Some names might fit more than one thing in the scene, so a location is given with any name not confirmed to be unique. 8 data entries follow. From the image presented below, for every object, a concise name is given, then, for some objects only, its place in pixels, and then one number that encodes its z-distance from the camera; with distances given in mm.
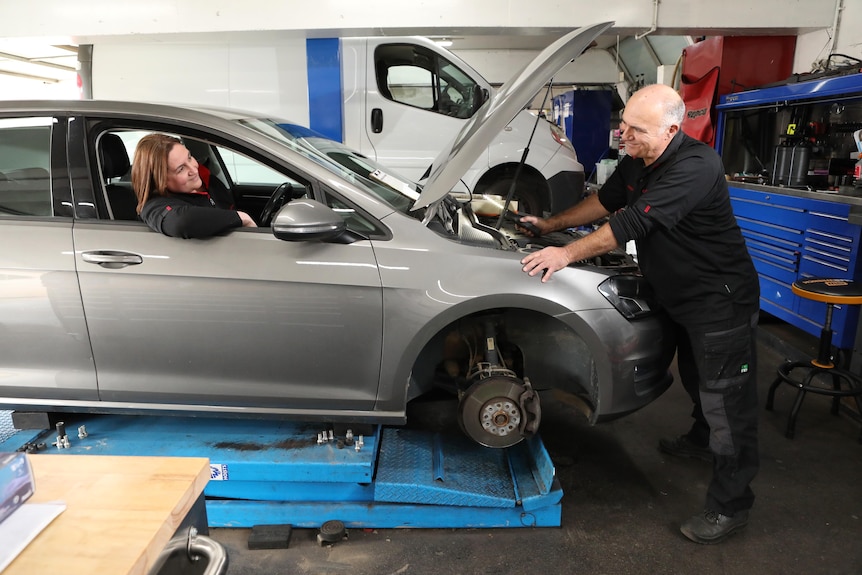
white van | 5551
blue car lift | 2248
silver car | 2166
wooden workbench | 812
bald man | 2156
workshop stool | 2980
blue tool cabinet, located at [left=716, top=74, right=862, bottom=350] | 3592
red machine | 5211
